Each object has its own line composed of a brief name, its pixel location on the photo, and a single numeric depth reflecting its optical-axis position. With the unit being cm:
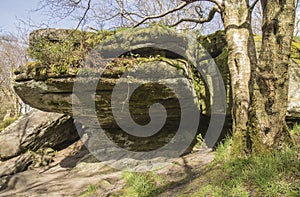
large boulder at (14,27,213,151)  478
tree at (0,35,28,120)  1792
